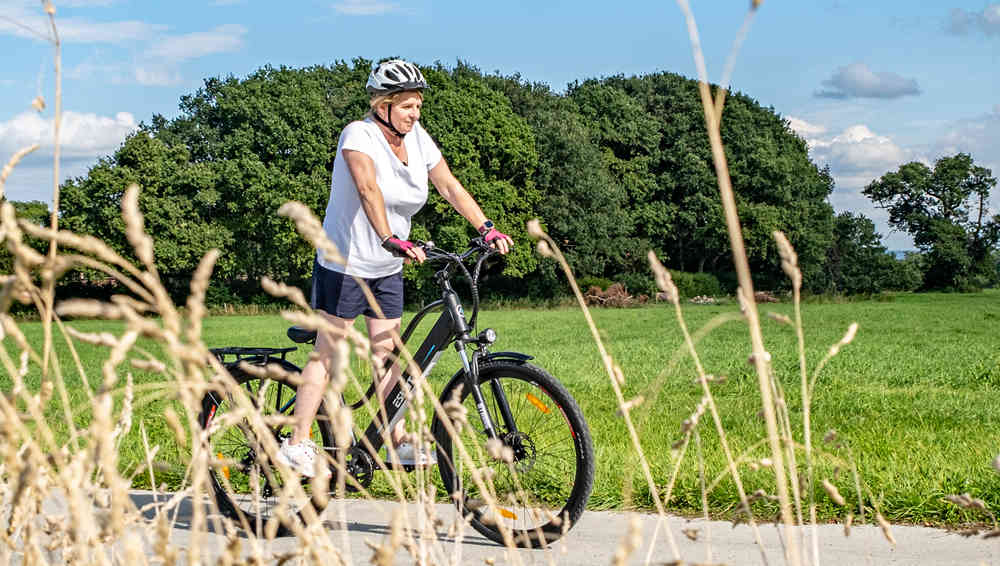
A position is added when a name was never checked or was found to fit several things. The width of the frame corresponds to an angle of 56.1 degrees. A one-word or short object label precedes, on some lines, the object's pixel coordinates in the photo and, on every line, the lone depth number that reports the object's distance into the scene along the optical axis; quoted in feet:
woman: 13.66
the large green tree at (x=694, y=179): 161.79
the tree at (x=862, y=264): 177.37
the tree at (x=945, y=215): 191.83
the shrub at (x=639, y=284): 146.92
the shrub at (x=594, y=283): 145.48
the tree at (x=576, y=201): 147.74
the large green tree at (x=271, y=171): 134.10
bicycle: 13.12
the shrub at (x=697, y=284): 154.20
